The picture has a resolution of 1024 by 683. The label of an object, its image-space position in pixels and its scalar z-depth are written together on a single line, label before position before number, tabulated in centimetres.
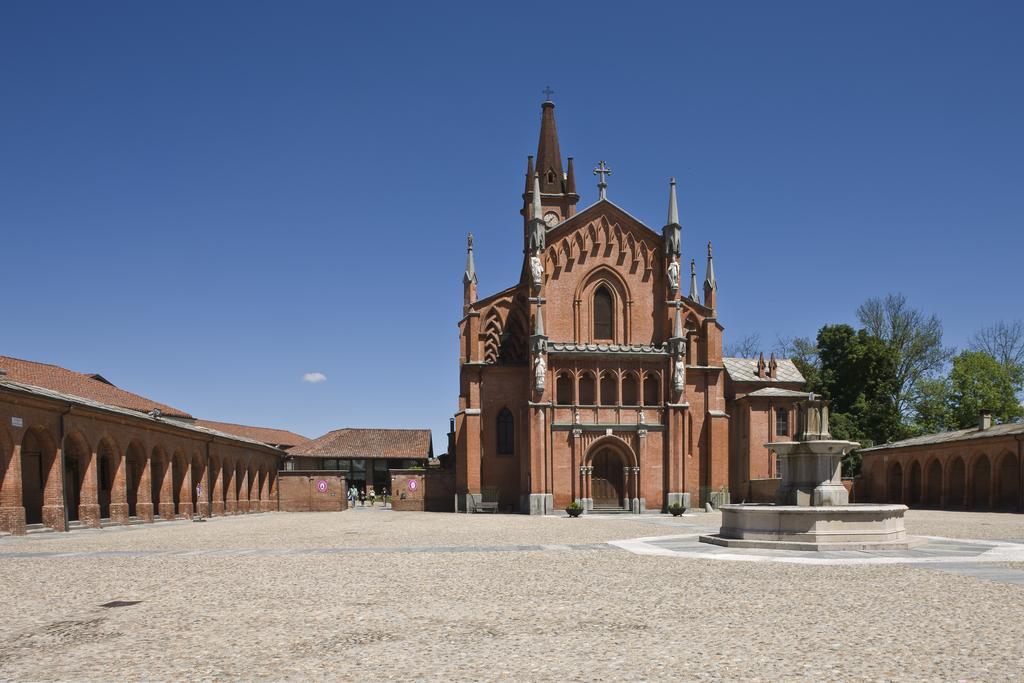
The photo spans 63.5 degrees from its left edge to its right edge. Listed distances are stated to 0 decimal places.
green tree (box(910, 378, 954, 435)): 6638
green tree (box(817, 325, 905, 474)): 6669
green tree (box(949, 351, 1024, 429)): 6525
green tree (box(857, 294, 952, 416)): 7094
